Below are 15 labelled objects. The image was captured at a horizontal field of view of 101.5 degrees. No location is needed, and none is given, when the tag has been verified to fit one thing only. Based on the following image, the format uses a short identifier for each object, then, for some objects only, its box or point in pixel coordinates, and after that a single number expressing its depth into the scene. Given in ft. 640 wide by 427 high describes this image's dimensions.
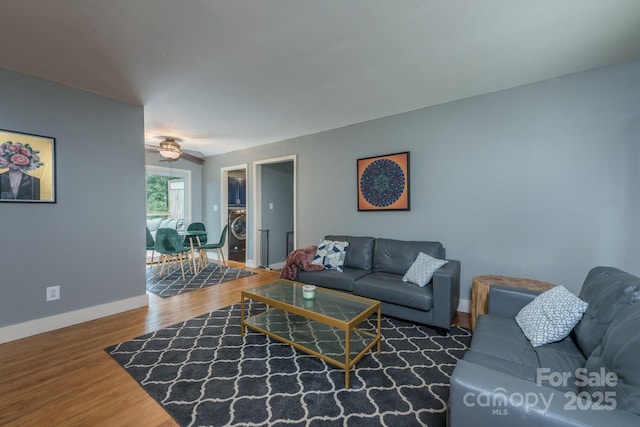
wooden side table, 7.62
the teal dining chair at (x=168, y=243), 14.11
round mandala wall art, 10.87
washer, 19.63
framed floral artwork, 7.53
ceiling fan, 13.96
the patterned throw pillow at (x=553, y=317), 4.96
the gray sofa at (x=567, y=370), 2.72
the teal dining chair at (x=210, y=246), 15.80
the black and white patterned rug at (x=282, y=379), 4.90
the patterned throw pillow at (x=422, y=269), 8.40
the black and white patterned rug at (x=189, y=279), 12.34
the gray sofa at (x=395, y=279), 7.88
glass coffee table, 6.11
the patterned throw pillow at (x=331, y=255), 10.87
